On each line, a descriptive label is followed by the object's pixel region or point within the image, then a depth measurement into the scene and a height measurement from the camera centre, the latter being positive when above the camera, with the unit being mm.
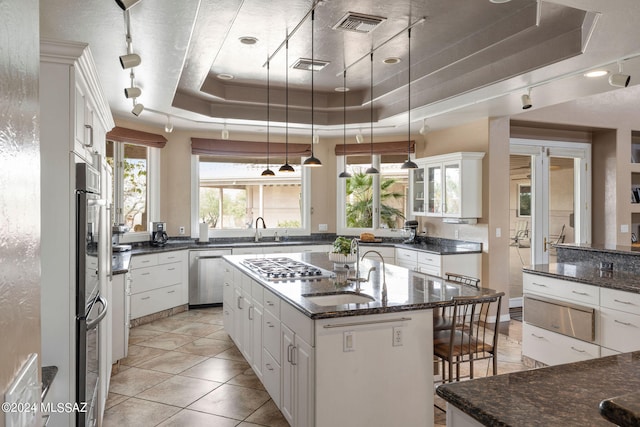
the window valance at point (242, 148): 6582 +1014
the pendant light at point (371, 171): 5044 +487
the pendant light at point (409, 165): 4253 +469
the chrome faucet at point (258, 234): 6862 -335
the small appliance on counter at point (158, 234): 5922 -287
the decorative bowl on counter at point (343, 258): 3941 -409
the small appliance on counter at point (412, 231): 6496 -270
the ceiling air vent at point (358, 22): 3395 +1524
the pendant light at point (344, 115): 5175 +1372
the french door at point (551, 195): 6156 +254
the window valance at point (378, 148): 6832 +1032
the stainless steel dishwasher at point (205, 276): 6094 -888
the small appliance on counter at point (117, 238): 5001 -322
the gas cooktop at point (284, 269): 3406 -480
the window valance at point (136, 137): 5570 +1012
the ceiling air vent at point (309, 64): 4453 +1552
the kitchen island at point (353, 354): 2367 -812
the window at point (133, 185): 5773 +382
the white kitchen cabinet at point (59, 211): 1871 +9
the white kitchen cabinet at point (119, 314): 3648 -869
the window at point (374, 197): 7102 +267
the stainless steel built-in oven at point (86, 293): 1966 -381
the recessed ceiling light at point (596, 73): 3498 +1135
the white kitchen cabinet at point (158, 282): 5199 -871
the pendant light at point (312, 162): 4198 +491
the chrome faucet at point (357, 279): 3064 -504
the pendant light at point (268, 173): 4750 +435
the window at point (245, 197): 6832 +266
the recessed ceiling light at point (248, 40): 3846 +1538
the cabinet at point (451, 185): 5488 +365
